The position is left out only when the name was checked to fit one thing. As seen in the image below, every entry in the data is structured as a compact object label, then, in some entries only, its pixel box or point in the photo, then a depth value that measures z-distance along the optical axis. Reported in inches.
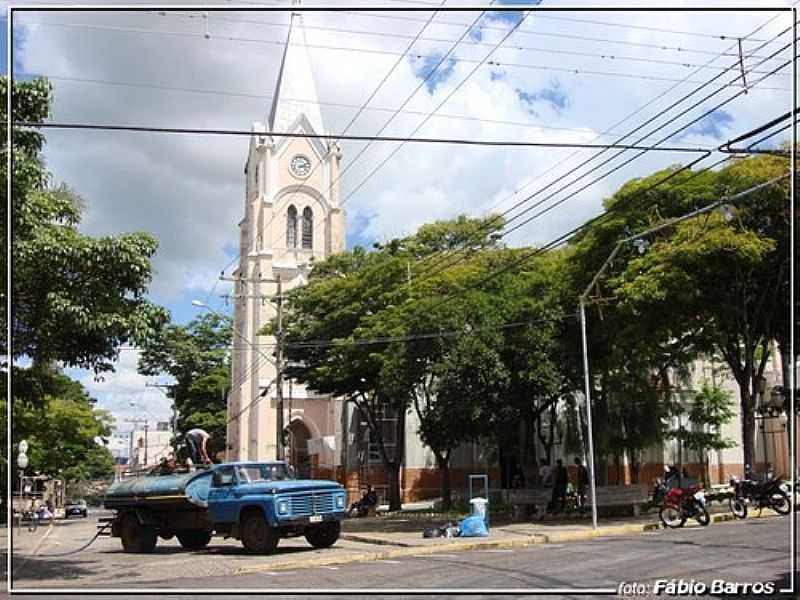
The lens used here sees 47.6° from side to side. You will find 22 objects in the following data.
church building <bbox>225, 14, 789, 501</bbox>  1585.1
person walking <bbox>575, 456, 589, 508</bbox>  1105.7
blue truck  706.2
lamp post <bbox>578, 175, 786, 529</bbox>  846.0
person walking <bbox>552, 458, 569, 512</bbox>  1071.6
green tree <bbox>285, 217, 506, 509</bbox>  1141.7
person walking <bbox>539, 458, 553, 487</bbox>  1124.6
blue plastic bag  815.1
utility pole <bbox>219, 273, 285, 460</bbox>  1289.4
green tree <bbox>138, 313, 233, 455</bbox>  700.0
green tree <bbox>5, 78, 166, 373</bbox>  490.3
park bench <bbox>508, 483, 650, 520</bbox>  994.7
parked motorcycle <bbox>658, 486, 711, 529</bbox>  810.2
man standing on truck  916.6
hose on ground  826.0
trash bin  835.3
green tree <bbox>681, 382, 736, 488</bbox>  1604.3
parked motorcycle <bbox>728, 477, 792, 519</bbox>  853.9
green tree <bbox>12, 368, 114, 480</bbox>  1500.4
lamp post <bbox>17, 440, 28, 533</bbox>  1164.5
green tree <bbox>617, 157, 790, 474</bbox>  871.1
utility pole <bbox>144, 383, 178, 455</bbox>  1776.0
